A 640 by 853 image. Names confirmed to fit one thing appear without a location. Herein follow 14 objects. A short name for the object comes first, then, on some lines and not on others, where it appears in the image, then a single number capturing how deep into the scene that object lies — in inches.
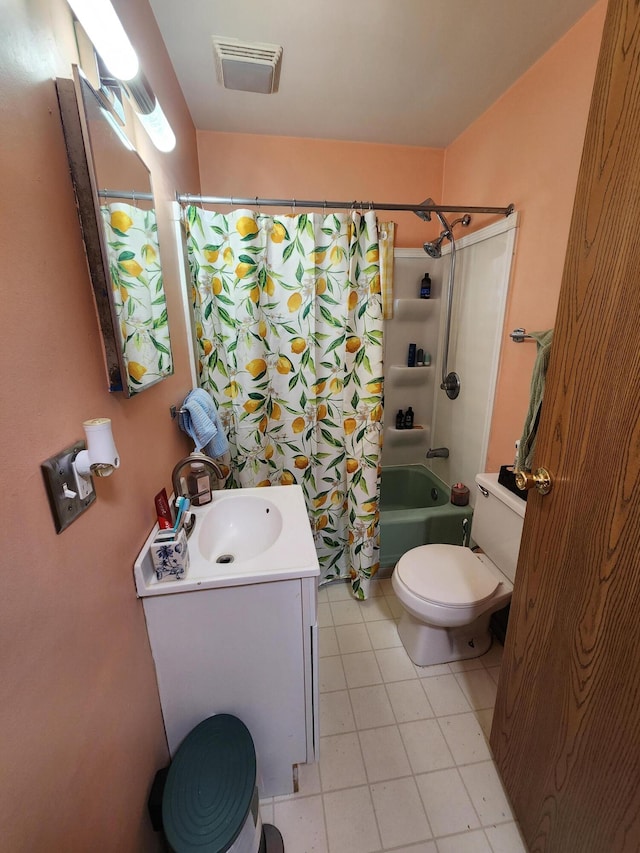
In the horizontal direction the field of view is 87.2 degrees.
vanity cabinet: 35.8
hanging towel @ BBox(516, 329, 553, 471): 45.5
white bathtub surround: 65.7
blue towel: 51.1
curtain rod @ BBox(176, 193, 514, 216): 54.9
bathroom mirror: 24.0
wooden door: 23.6
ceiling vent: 51.6
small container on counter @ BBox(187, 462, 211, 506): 48.9
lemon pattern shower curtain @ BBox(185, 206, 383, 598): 59.8
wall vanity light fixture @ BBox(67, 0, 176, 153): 22.3
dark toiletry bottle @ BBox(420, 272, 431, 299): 90.4
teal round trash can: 28.6
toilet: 53.1
